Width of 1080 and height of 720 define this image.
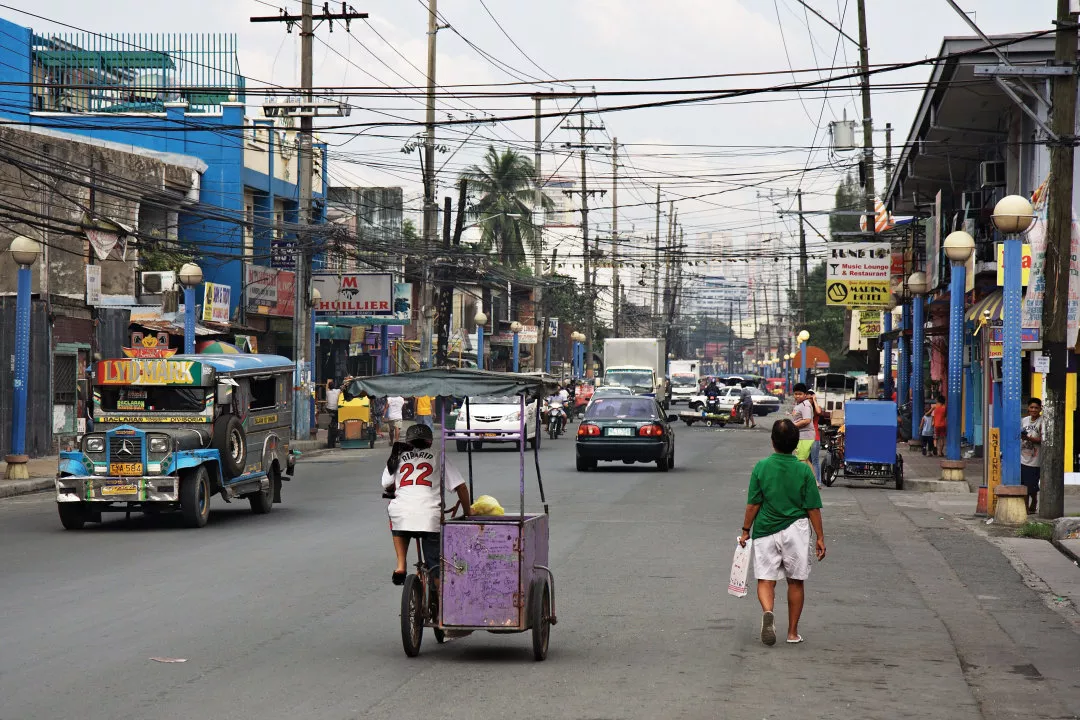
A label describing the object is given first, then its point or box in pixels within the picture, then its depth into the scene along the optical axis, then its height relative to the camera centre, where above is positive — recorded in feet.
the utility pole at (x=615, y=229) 269.95 +29.24
